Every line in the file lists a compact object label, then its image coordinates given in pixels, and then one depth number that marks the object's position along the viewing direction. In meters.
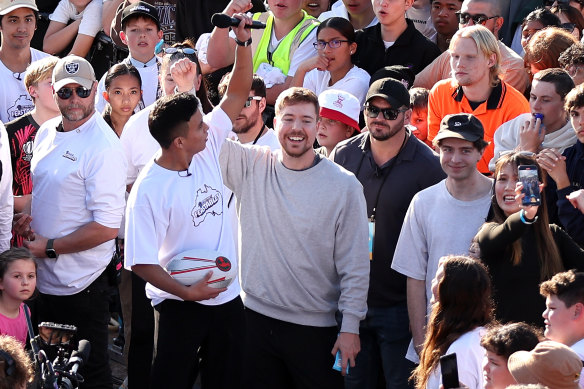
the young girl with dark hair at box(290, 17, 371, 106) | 14.79
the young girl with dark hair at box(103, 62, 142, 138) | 14.37
